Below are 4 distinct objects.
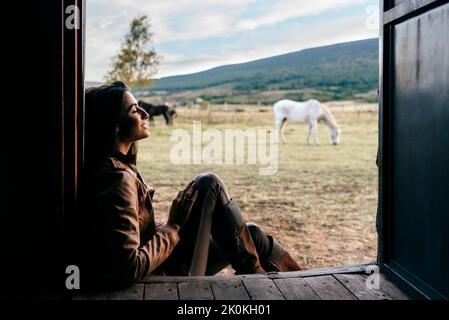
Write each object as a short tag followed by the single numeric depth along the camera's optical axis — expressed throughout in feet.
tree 57.36
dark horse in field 47.70
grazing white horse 44.88
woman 7.08
